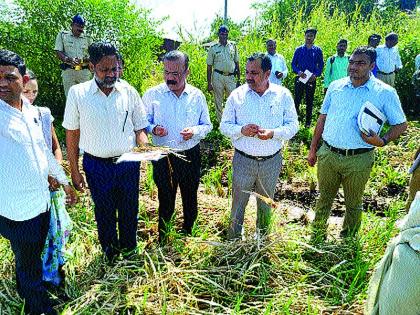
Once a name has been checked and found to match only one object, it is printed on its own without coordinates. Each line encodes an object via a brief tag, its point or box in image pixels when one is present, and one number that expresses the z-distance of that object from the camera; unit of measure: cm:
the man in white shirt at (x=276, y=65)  701
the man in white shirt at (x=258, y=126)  302
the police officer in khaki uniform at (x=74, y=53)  627
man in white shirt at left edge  208
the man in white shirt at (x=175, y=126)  312
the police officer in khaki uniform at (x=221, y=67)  721
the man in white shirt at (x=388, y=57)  787
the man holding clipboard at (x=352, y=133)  303
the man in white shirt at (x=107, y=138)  268
